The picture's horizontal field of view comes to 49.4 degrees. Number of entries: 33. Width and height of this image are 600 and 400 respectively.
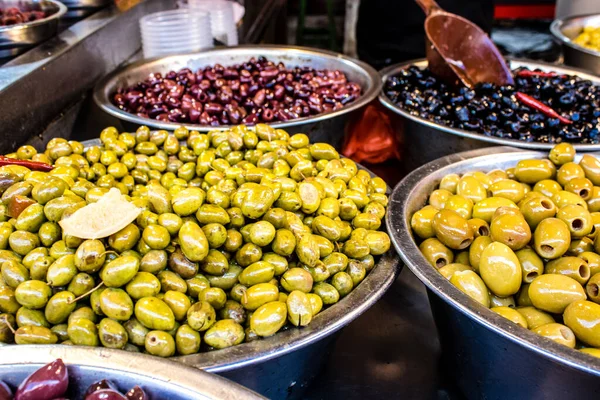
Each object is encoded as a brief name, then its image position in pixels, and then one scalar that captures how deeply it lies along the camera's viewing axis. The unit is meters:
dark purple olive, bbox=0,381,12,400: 0.32
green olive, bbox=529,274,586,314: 0.44
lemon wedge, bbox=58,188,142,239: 0.42
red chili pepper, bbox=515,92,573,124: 0.72
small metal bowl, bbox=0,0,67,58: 0.72
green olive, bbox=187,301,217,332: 0.40
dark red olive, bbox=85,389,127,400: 0.31
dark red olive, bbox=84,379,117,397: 0.33
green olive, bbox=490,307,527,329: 0.43
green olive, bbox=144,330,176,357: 0.39
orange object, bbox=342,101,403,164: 0.84
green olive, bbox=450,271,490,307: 0.46
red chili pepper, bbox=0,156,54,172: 0.52
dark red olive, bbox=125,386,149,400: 0.32
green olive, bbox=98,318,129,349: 0.39
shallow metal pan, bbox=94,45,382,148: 0.70
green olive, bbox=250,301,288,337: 0.40
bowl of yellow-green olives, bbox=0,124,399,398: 0.40
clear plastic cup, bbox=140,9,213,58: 0.97
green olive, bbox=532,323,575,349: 0.42
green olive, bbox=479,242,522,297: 0.46
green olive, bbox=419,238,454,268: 0.50
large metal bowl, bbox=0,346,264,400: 0.32
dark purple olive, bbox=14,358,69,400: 0.32
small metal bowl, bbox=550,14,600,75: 0.99
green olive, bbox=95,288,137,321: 0.40
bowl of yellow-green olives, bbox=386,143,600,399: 0.40
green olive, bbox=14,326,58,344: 0.39
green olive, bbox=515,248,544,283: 0.48
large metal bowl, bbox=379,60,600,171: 0.66
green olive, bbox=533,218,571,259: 0.48
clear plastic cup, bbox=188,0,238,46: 1.18
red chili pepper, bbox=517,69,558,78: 0.86
